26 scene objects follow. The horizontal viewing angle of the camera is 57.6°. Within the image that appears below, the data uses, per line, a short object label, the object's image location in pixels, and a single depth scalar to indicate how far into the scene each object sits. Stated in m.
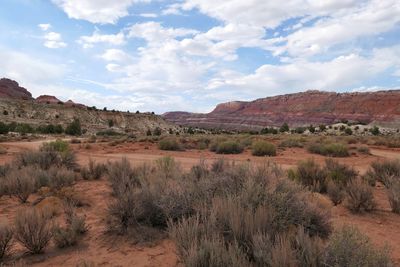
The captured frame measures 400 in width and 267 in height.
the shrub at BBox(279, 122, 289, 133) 61.74
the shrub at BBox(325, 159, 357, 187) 10.21
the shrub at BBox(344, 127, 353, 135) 49.75
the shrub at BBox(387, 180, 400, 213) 7.98
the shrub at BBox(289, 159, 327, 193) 9.97
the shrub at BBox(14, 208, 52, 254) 5.50
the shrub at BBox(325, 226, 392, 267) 3.54
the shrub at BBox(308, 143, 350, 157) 22.56
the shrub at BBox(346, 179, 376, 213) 7.93
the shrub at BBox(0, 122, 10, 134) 42.19
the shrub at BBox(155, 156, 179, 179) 9.85
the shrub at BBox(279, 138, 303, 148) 28.27
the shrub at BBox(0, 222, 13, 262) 5.30
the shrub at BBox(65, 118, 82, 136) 51.19
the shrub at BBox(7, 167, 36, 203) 9.24
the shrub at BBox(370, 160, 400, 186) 11.84
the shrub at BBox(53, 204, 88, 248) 5.76
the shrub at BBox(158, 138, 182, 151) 26.14
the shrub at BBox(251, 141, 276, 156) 22.50
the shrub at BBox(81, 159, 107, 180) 12.82
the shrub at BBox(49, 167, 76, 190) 10.19
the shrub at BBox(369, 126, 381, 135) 51.20
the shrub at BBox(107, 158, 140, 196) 9.32
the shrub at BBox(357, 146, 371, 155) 23.60
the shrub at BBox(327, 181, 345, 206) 8.52
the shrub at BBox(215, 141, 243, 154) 24.23
